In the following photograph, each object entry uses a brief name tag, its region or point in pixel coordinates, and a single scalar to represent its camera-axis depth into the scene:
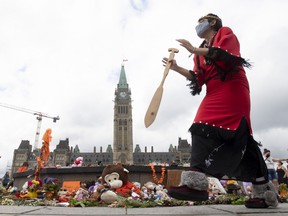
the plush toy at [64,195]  5.37
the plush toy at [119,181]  5.98
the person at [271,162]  7.03
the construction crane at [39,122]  108.88
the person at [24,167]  13.20
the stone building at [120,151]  115.00
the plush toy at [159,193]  5.88
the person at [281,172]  9.92
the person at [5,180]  15.44
